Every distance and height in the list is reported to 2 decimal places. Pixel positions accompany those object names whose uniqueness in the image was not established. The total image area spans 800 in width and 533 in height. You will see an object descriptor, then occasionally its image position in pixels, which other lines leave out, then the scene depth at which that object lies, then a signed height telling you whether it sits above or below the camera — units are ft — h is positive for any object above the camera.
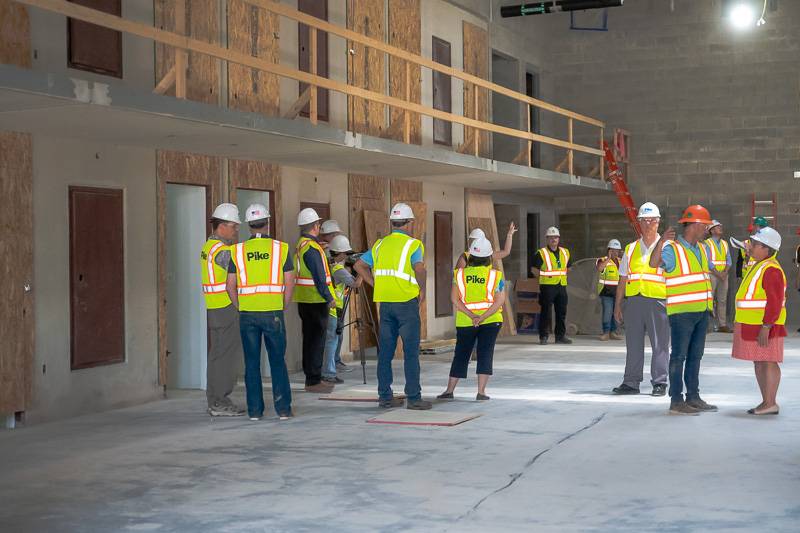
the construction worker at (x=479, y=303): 35.99 -1.70
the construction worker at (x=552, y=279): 60.75 -1.60
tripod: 47.21 -2.66
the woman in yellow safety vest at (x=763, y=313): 32.17 -1.88
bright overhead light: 76.28 +16.21
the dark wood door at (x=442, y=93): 62.69 +9.11
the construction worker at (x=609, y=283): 63.72 -1.93
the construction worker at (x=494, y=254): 40.58 +0.03
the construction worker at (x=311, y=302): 40.27 -1.84
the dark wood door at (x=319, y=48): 48.11 +9.11
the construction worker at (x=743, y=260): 64.90 -0.69
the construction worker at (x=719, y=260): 59.82 -0.60
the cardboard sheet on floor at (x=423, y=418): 32.50 -5.01
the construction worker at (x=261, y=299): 33.19 -1.39
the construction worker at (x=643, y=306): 37.86 -1.97
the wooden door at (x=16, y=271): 32.42 -0.48
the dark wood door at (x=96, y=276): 35.63 -0.72
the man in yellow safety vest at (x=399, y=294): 35.24 -1.36
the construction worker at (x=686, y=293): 33.17 -1.31
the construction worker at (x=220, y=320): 34.76 -2.13
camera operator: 43.63 -1.56
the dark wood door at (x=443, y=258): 63.98 -0.38
